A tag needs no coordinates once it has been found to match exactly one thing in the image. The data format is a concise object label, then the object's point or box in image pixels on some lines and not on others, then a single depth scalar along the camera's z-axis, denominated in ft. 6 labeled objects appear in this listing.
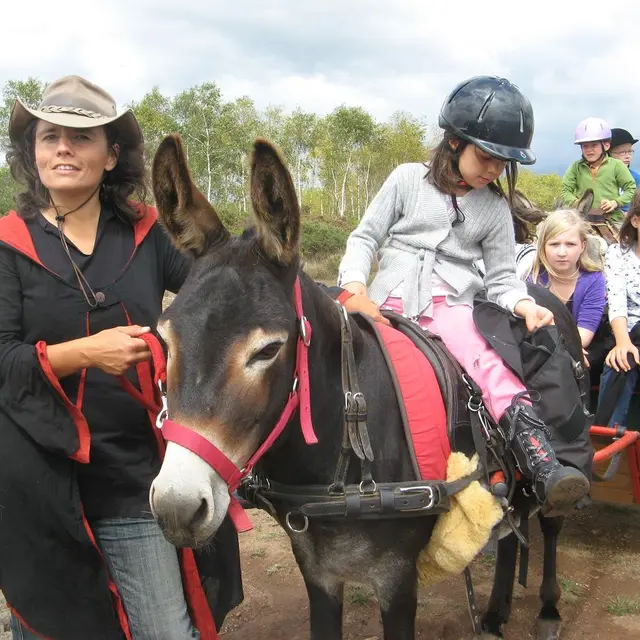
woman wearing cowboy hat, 6.93
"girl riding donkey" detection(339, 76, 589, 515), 9.30
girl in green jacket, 26.32
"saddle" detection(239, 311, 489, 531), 7.35
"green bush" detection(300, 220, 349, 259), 91.09
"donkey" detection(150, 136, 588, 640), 5.57
